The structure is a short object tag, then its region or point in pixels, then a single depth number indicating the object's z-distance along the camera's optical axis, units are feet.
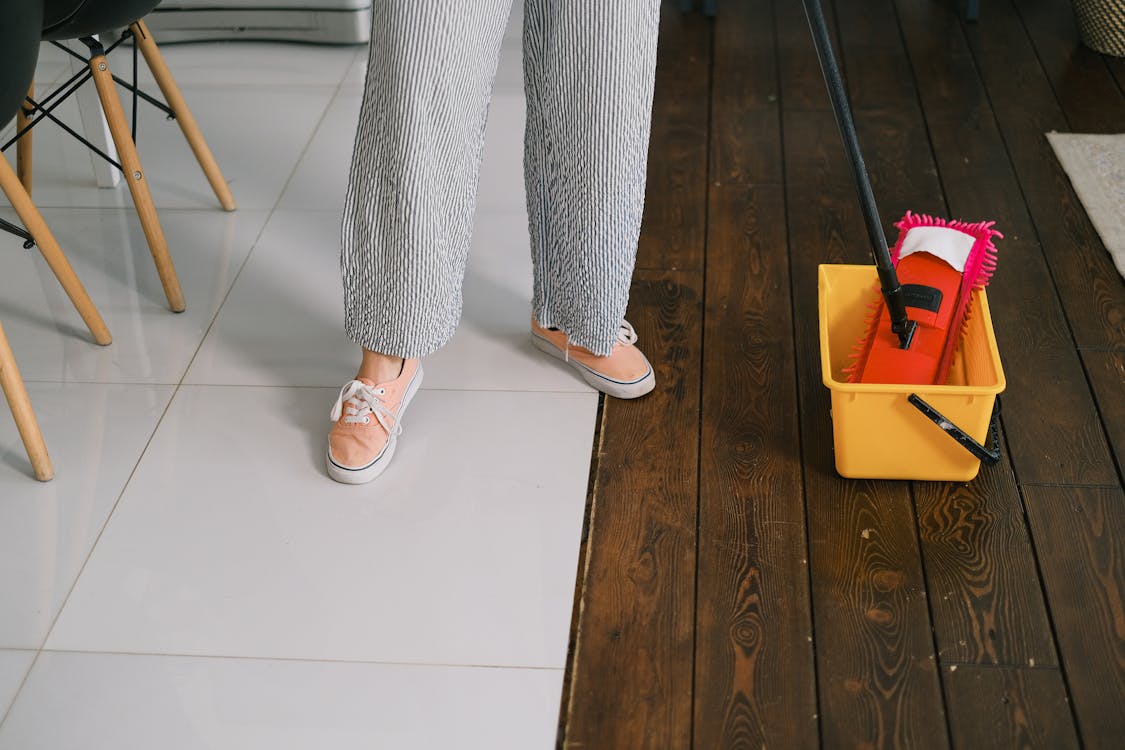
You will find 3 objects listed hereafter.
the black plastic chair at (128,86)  4.71
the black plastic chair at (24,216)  4.04
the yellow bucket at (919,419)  4.19
